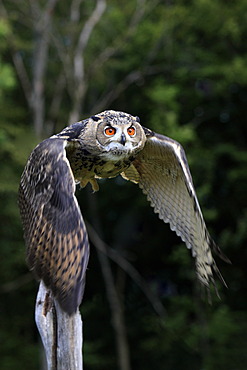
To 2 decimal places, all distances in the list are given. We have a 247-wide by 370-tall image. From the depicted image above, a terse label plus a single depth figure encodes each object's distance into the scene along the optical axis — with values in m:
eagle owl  4.21
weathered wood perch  4.80
